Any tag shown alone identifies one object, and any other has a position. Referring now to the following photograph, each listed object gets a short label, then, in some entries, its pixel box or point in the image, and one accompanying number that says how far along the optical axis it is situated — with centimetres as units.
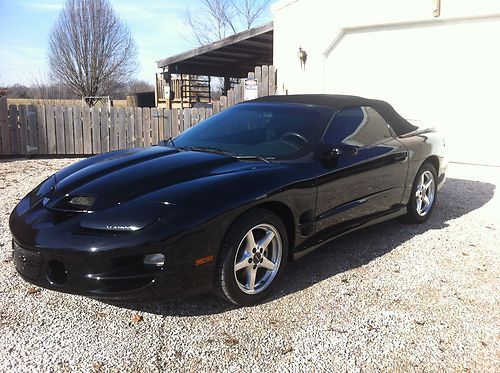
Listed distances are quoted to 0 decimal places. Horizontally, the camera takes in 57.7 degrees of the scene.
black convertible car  263
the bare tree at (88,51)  2736
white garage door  873
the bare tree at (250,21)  3403
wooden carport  1388
